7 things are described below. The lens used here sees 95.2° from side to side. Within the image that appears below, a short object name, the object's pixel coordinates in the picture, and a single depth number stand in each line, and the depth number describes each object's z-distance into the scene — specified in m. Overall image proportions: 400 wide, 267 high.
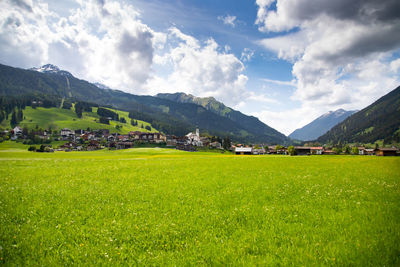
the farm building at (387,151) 112.34
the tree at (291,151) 135.10
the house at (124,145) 181.25
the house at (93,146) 177.55
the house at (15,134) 189.55
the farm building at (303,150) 161.82
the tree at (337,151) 187.12
